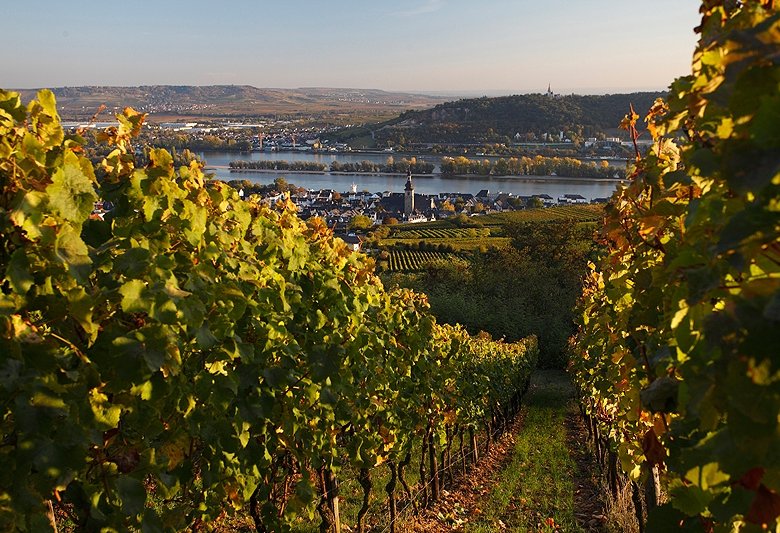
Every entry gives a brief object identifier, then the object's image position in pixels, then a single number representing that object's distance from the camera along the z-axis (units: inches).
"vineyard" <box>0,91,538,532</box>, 68.0
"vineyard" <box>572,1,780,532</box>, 36.2
